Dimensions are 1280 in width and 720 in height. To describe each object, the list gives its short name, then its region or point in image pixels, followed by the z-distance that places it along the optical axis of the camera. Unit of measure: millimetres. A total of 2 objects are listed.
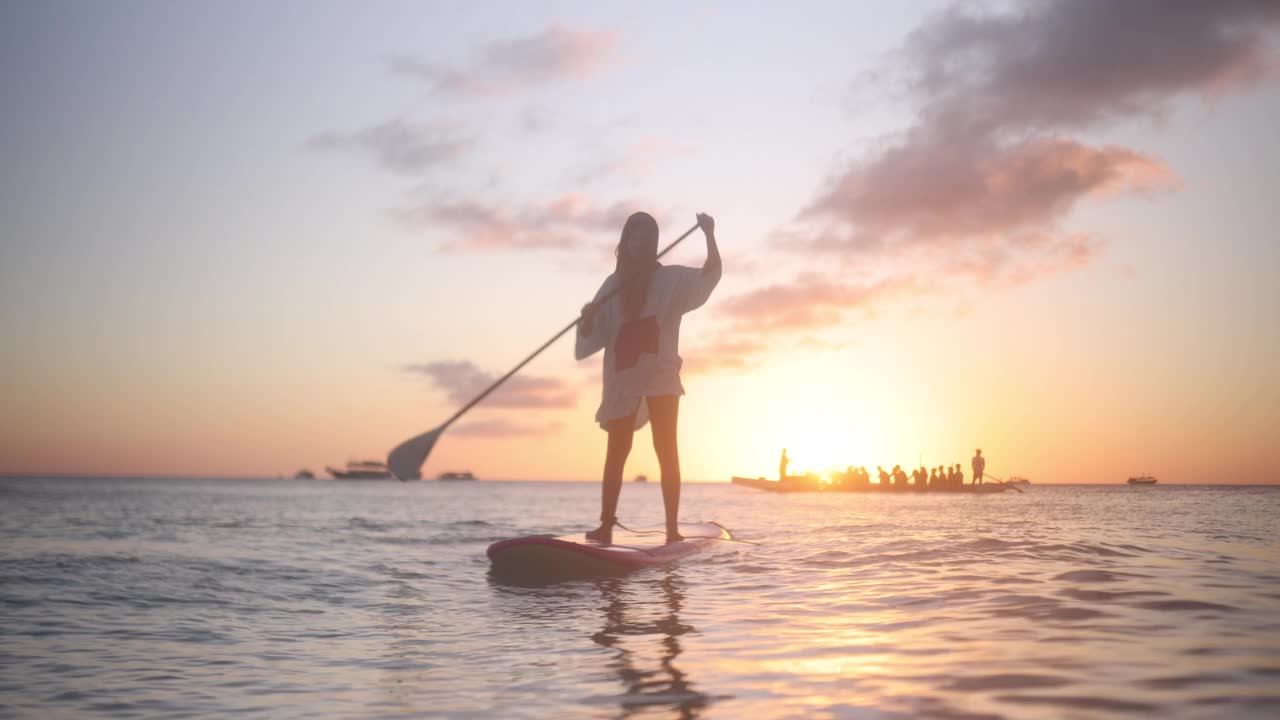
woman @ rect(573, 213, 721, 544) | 7922
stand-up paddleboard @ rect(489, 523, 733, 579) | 7297
